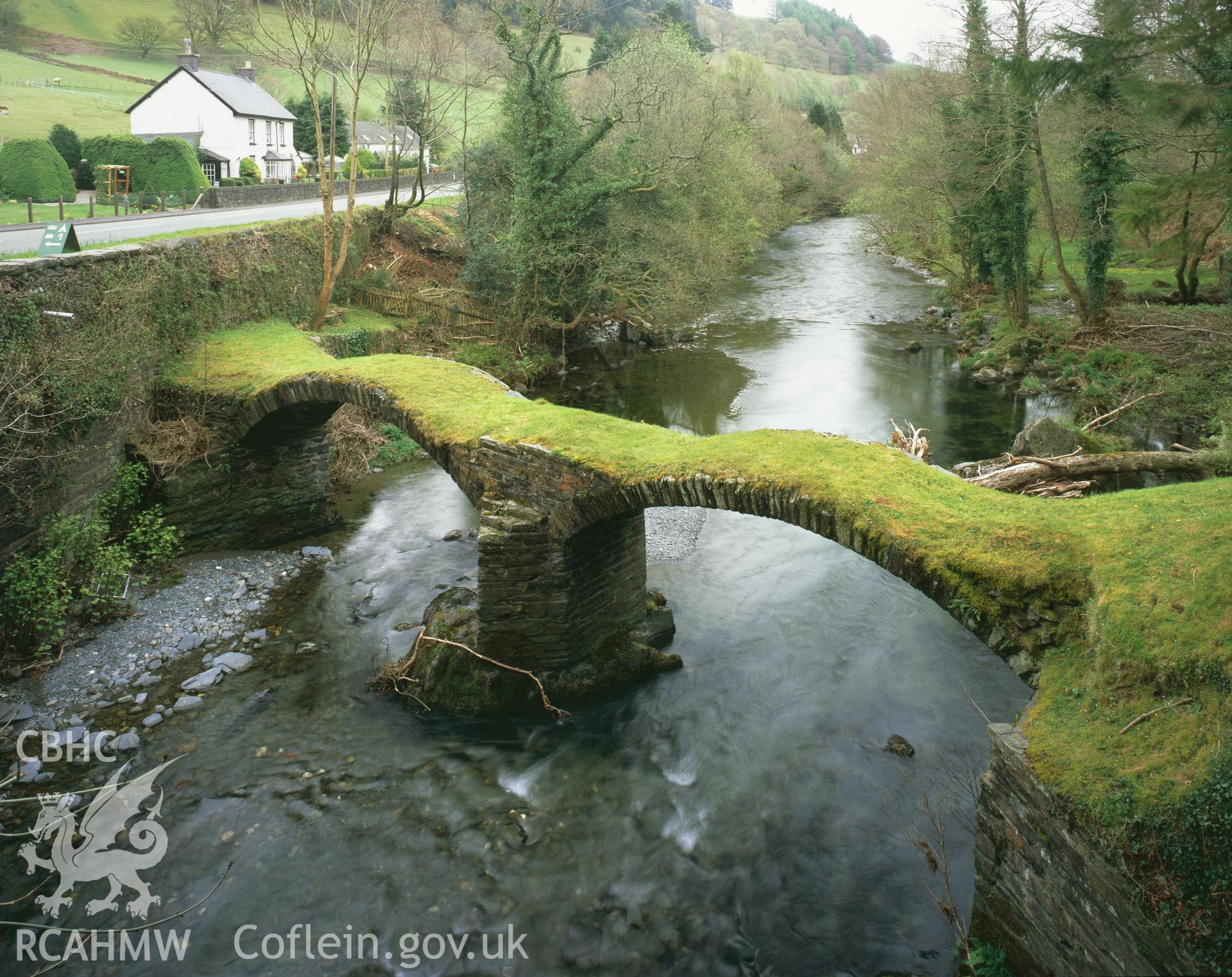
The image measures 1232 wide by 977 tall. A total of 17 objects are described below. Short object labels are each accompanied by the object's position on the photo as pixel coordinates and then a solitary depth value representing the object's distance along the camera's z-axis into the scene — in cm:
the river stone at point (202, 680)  1004
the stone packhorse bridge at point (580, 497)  637
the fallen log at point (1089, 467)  1103
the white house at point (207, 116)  4209
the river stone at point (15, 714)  913
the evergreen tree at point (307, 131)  4669
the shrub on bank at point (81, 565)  1012
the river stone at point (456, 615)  1011
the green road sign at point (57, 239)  1204
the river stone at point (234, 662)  1049
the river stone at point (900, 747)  896
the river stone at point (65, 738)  888
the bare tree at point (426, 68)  2541
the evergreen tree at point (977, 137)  2219
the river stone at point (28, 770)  836
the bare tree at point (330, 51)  1842
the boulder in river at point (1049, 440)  1461
